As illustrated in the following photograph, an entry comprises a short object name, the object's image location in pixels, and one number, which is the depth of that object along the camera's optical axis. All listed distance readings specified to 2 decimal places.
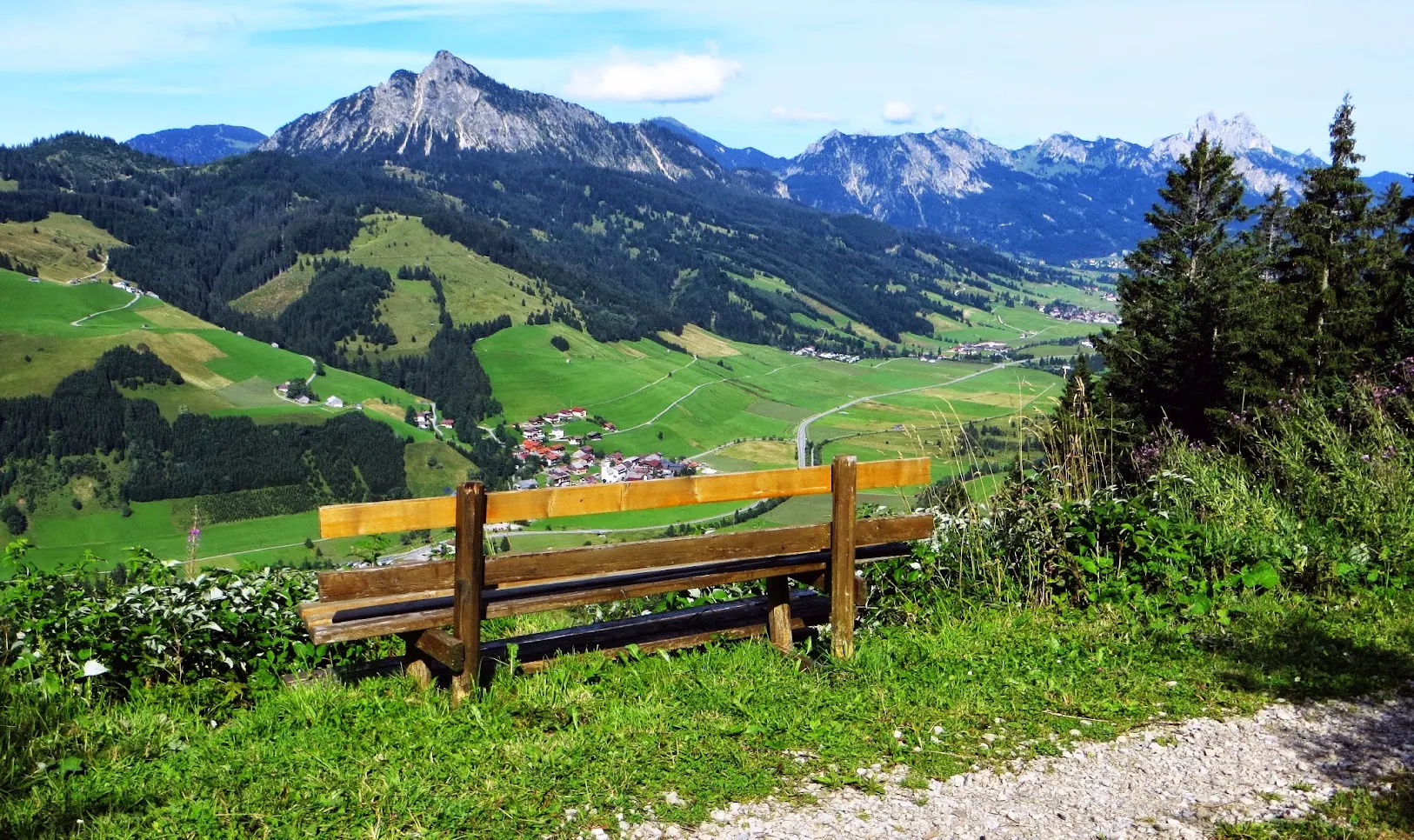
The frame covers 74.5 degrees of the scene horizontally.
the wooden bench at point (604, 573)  6.25
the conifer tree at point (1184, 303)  38.41
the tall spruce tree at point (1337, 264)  33.22
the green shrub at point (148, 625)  6.54
